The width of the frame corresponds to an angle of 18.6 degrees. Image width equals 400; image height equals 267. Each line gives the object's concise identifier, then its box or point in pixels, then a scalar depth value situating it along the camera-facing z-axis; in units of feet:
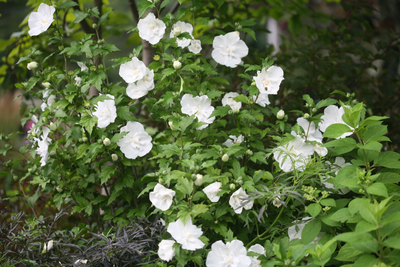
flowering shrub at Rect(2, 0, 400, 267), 9.90
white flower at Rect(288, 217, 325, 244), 10.19
